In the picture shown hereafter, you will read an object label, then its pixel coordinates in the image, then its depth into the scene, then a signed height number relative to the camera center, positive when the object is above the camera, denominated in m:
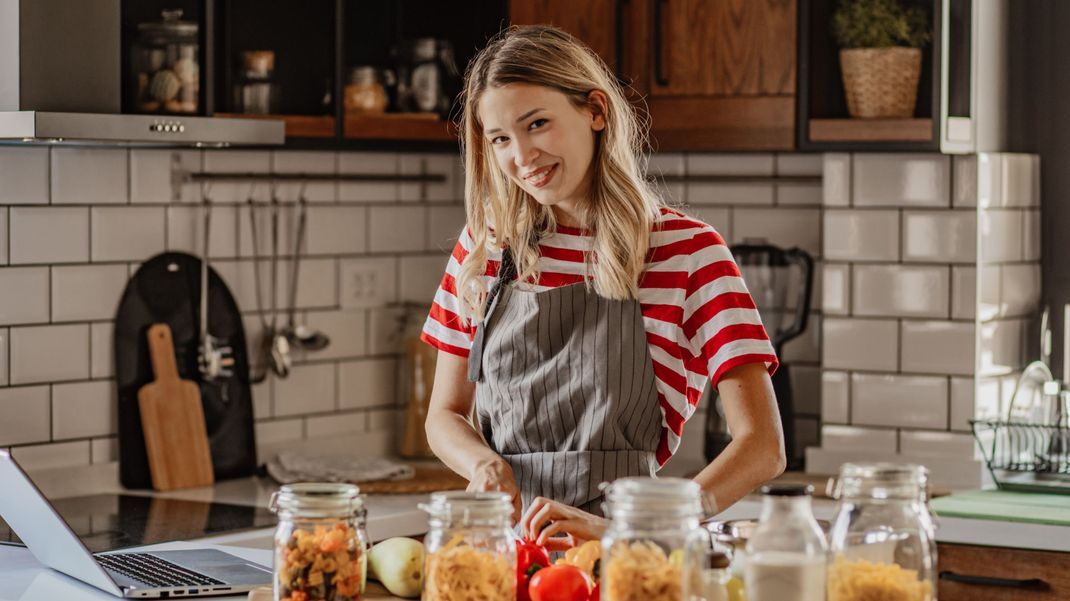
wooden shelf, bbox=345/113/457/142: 3.51 +0.32
